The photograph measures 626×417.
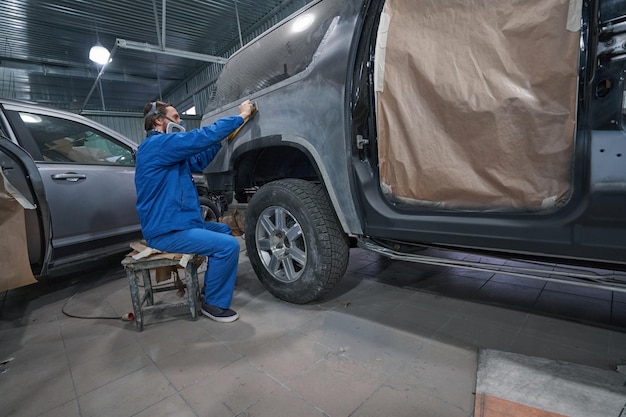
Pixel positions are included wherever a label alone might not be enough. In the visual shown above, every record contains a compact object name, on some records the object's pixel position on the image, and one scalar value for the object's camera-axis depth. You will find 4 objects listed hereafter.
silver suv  2.13
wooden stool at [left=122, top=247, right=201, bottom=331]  2.07
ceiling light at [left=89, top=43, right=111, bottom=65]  5.97
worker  2.09
